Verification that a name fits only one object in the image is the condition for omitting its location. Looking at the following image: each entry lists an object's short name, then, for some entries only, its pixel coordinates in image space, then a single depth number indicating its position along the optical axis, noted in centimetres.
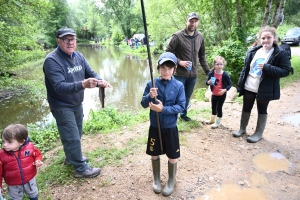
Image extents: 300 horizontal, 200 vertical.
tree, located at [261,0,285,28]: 792
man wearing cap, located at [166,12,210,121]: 366
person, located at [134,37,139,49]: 3136
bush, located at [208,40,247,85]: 779
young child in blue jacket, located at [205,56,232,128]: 388
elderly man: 242
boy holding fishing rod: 228
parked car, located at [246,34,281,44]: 969
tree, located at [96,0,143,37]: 2924
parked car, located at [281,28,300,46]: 1678
